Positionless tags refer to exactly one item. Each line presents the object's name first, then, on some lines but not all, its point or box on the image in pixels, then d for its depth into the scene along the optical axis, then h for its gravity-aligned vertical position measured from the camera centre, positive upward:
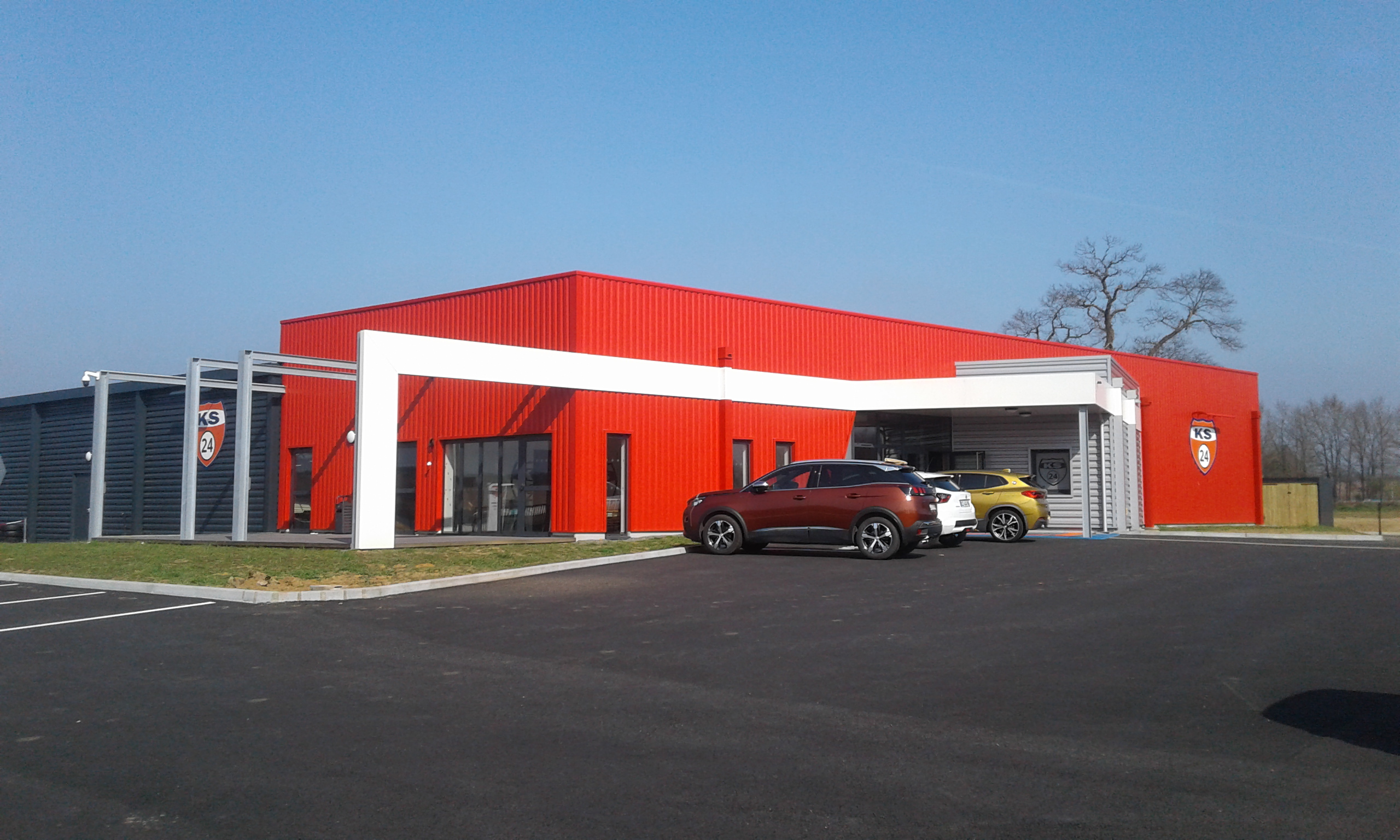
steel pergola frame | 22.03 +1.38
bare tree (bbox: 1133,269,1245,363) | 54.34 +8.52
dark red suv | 16.20 -0.47
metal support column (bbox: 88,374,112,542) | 24.14 +0.53
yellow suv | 20.50 -0.41
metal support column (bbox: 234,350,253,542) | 22.03 +0.60
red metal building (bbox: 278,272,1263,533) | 22.66 +1.79
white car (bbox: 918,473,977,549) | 16.97 -0.45
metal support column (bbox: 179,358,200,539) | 21.94 +0.42
